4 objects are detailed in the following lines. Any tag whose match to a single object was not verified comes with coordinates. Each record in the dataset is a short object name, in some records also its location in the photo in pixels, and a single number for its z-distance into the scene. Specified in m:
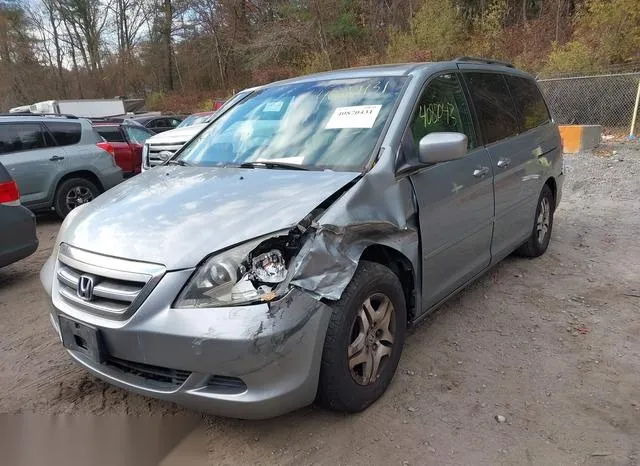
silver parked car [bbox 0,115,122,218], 7.75
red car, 11.51
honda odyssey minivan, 2.26
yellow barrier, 11.41
